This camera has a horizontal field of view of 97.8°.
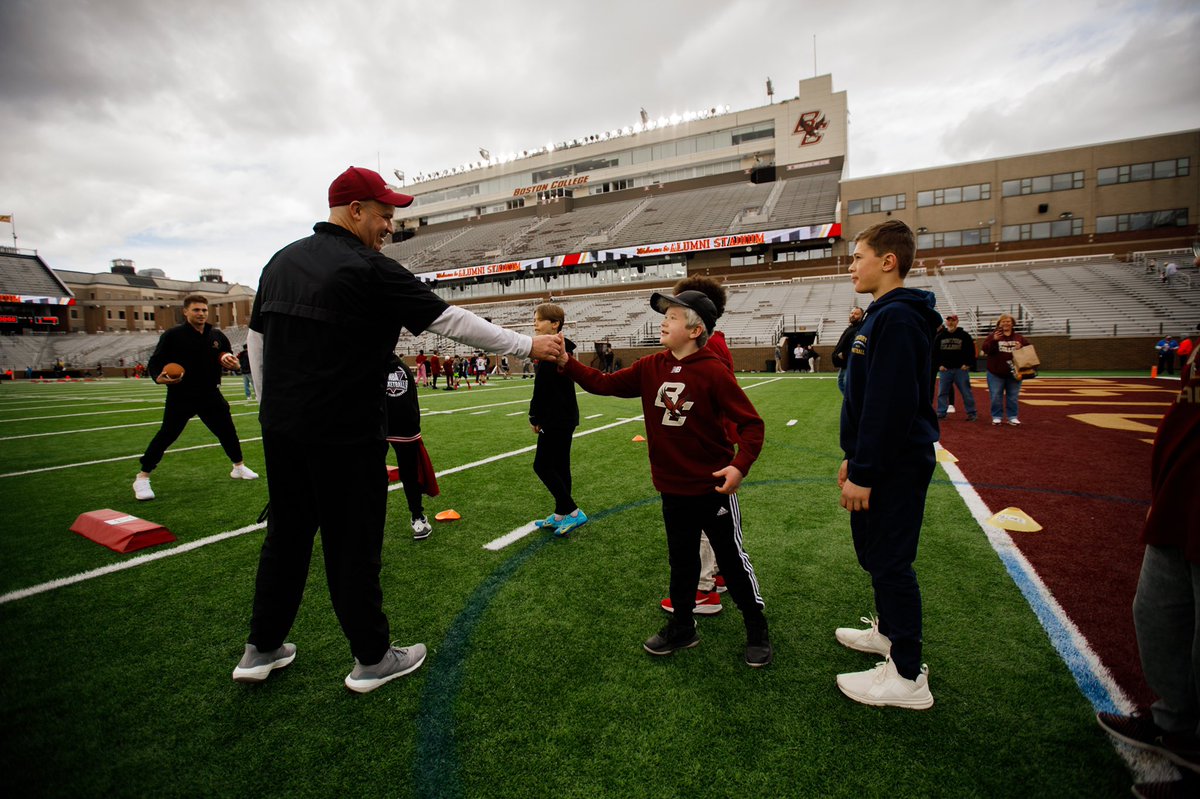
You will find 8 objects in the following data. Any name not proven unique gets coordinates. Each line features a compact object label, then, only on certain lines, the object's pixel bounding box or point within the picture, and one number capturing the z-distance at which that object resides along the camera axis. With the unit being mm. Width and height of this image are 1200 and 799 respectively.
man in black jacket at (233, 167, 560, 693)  2248
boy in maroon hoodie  2670
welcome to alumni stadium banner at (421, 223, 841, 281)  38781
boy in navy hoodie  2221
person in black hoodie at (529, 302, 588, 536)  4578
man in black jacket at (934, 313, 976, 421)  9203
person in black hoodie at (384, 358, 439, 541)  4633
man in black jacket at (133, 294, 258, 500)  6000
